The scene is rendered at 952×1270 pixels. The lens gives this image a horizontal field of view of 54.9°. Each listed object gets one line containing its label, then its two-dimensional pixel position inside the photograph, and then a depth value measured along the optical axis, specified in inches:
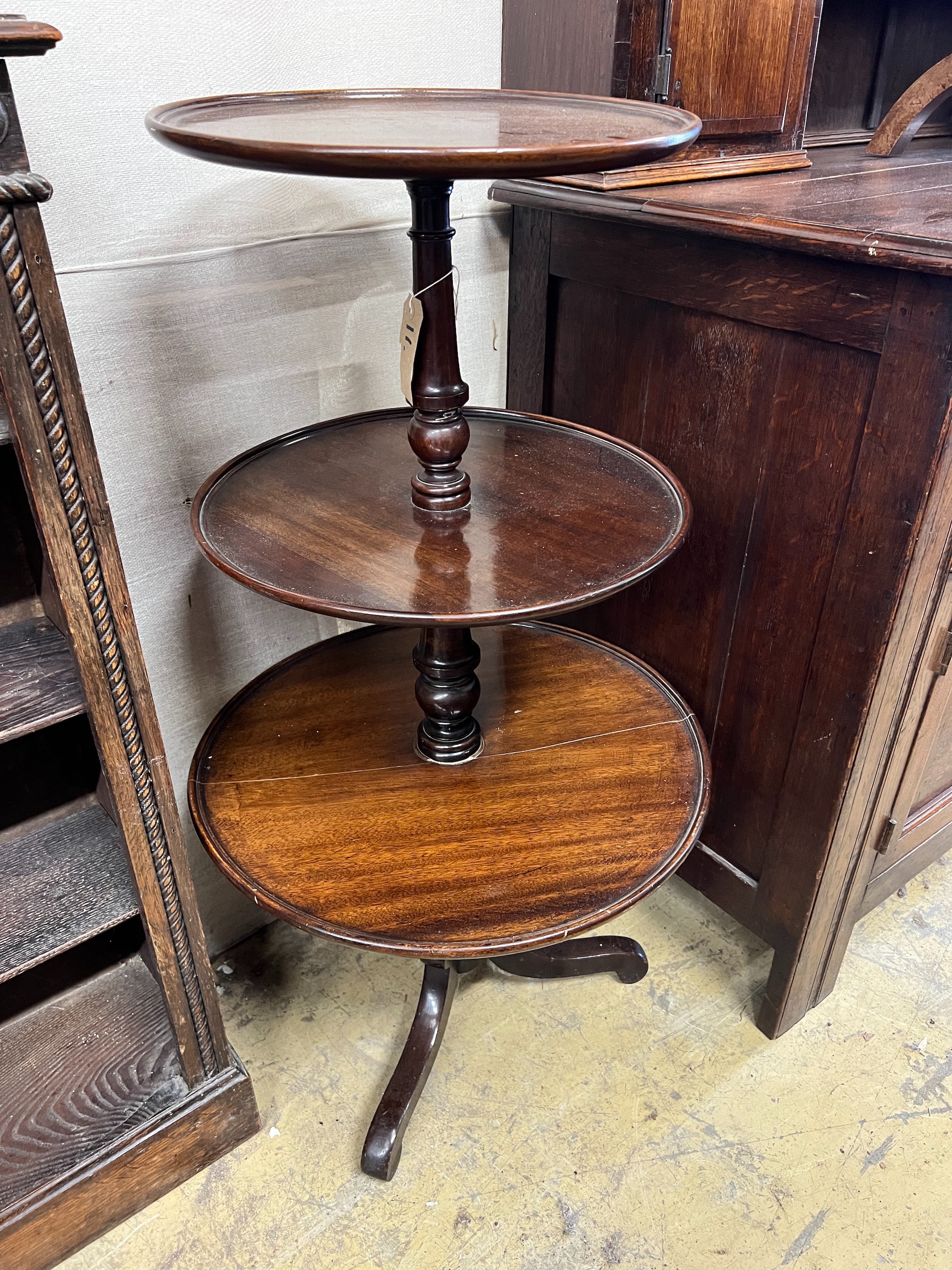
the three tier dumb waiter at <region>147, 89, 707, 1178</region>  34.1
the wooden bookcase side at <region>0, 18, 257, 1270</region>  31.6
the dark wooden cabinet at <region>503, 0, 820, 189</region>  47.1
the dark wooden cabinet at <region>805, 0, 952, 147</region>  65.0
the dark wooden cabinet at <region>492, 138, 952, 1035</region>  39.8
